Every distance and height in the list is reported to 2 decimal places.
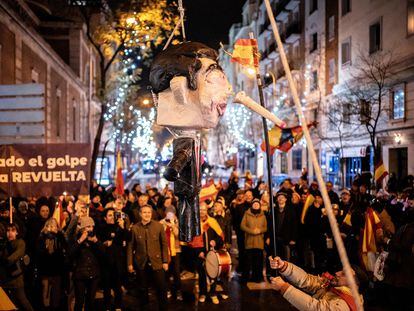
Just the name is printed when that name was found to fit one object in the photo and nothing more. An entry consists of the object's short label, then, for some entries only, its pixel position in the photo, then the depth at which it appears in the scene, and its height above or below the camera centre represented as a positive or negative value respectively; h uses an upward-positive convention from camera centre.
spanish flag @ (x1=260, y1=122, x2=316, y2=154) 9.92 +0.49
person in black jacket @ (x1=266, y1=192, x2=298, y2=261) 10.24 -1.44
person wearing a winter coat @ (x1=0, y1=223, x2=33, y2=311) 7.24 -1.69
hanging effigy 3.36 +0.47
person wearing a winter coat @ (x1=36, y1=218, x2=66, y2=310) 7.70 -1.67
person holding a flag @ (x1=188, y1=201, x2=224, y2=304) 8.92 -1.66
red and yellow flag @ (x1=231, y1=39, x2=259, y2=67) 4.10 +0.98
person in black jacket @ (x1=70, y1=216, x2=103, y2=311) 7.41 -1.67
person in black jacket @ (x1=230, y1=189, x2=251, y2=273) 11.18 -1.67
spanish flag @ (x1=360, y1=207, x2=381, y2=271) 8.84 -1.49
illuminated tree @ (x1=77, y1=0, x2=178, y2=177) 15.70 +4.77
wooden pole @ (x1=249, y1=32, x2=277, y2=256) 3.35 +0.07
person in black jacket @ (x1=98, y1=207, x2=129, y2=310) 8.04 -1.66
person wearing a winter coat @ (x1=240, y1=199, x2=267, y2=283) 9.88 -1.54
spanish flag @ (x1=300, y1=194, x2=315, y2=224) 10.75 -1.10
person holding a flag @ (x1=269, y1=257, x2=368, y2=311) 4.11 -1.23
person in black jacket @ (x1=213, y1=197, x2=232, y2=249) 9.97 -1.32
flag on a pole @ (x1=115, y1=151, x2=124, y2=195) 13.46 -0.68
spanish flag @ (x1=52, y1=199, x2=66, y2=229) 9.08 -1.11
